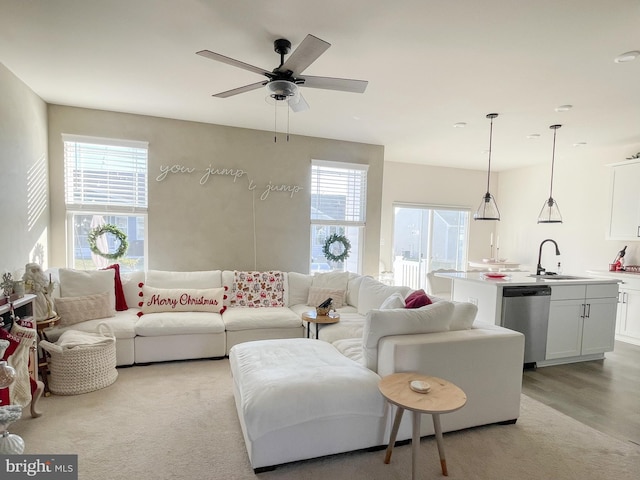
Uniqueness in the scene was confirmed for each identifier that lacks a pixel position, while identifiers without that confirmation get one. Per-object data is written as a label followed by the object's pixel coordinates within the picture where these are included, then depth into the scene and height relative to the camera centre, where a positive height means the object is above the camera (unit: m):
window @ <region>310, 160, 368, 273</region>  5.14 +0.22
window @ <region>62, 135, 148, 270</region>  4.08 +0.24
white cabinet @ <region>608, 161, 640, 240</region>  4.75 +0.44
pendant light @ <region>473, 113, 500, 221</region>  3.94 +0.22
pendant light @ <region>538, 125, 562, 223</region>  4.13 +0.21
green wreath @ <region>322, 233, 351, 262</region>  5.08 -0.38
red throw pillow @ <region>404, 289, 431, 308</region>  2.65 -0.59
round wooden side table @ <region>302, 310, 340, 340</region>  3.31 -0.95
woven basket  2.79 -1.28
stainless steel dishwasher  3.48 -0.89
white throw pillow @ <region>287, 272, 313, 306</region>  4.46 -0.89
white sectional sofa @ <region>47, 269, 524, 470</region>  1.97 -1.02
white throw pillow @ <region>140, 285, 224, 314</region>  3.78 -0.93
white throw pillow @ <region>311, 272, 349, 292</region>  4.43 -0.76
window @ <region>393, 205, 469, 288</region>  6.80 -0.31
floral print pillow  4.24 -0.88
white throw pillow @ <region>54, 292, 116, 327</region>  3.31 -0.94
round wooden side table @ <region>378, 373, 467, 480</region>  1.74 -0.92
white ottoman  1.91 -1.09
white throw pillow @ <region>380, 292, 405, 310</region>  2.73 -0.63
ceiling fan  2.07 +0.99
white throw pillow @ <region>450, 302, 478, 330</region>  2.54 -0.68
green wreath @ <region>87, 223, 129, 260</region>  4.09 -0.29
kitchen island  3.57 -0.85
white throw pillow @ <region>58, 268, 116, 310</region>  3.53 -0.72
